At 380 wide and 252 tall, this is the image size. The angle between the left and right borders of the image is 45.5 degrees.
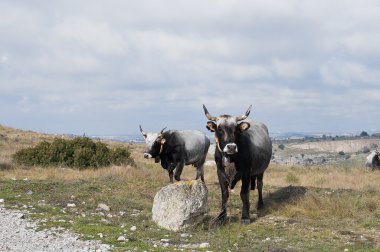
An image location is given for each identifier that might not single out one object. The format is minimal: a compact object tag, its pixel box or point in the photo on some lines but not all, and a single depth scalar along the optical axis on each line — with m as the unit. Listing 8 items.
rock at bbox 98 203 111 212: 14.37
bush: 26.47
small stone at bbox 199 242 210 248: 9.97
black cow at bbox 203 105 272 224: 11.98
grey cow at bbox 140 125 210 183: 18.94
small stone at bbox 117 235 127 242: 10.14
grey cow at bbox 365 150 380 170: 34.50
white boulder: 12.02
